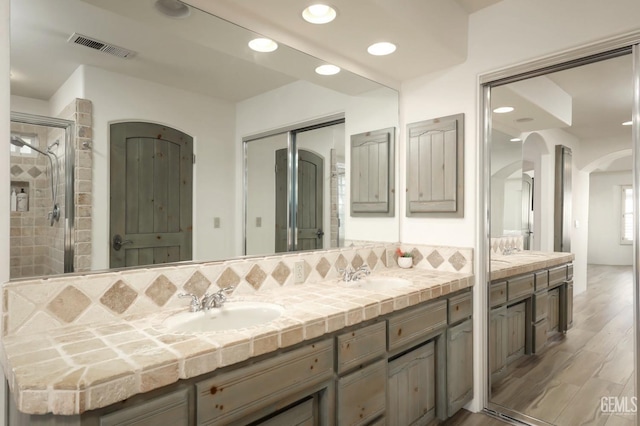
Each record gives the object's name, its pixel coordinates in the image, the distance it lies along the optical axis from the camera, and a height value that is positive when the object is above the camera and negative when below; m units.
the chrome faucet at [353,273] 2.24 -0.37
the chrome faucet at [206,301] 1.55 -0.38
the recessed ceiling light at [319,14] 1.80 +1.02
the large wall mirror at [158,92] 1.30 +0.55
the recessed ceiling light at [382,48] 2.20 +1.03
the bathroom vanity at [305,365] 0.96 -0.53
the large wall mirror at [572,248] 1.93 -0.20
